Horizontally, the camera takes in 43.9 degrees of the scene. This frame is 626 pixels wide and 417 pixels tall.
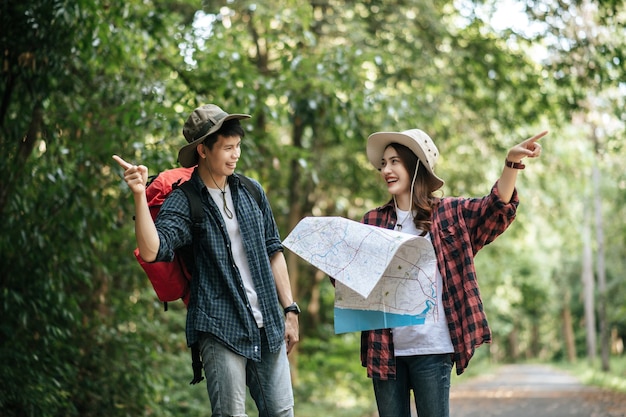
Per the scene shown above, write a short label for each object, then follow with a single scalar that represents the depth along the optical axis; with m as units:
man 3.60
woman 3.73
